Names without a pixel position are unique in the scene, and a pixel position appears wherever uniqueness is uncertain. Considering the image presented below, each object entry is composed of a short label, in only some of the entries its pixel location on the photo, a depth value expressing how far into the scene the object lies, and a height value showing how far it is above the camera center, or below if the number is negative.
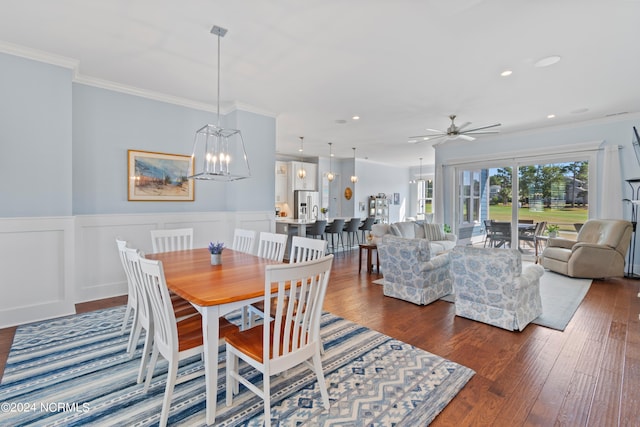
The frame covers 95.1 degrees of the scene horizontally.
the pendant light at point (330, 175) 8.52 +0.98
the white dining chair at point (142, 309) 1.87 -0.78
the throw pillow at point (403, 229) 5.61 -0.40
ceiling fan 4.81 +1.28
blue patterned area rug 1.76 -1.25
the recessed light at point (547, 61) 3.10 +1.63
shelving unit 10.57 +0.05
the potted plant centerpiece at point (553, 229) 6.08 -0.39
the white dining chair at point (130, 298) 2.21 -0.78
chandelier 4.53 +0.88
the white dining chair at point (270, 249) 2.84 -0.44
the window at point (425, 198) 12.28 +0.49
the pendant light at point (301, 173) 8.15 +0.99
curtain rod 5.44 +1.16
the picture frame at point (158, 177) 4.07 +0.44
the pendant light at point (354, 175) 9.18 +1.16
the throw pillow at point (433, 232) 6.09 -0.48
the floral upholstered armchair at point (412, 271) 3.56 -0.78
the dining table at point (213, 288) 1.65 -0.51
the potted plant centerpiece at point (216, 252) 2.54 -0.39
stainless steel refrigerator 8.98 +0.11
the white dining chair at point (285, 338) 1.52 -0.80
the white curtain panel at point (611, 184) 5.19 +0.49
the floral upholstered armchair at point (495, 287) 2.88 -0.80
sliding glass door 5.89 +0.22
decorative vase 2.52 -0.44
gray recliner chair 4.70 -0.68
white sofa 5.54 -0.46
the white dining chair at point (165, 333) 1.59 -0.78
